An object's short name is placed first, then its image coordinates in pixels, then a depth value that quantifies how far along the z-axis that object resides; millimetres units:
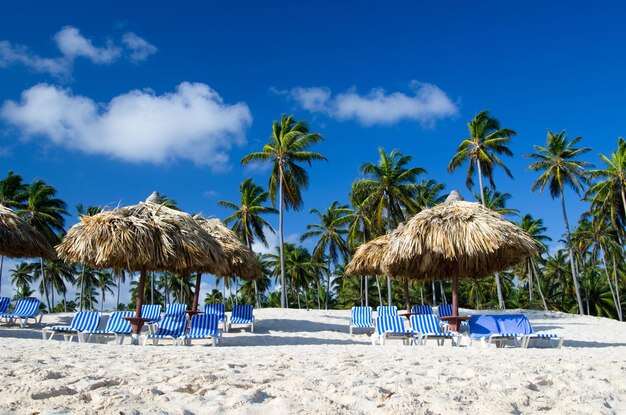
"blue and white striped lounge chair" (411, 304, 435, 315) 13851
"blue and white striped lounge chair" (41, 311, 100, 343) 8945
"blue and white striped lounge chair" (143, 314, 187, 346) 8859
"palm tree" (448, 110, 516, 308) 25172
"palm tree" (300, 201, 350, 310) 35469
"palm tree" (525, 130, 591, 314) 26547
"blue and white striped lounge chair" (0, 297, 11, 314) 12683
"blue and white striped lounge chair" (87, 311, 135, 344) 9070
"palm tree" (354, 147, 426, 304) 24844
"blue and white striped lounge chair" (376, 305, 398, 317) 14141
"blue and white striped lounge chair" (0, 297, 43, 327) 12805
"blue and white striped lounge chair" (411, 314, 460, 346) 9359
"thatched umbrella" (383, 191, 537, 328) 10289
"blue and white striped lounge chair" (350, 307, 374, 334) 12609
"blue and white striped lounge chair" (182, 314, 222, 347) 8914
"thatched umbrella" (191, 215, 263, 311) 13932
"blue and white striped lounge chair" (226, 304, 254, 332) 12922
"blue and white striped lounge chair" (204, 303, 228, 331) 13619
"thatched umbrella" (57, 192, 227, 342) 9297
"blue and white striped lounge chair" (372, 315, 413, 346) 9505
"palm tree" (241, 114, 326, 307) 25000
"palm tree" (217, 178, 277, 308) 30078
